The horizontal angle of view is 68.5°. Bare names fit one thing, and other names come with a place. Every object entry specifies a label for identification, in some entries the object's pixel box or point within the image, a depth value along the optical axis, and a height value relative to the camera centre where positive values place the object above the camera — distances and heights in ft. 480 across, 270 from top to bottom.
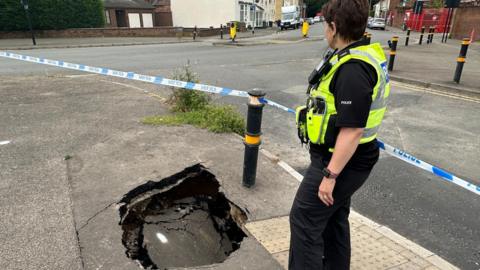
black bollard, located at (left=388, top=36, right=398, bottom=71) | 37.35 -4.11
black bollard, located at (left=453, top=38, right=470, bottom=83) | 29.94 -3.82
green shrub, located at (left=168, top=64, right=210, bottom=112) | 20.74 -4.88
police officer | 6.01 -1.94
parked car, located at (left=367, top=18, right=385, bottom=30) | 148.05 -4.33
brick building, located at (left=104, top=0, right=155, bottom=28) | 138.82 -0.51
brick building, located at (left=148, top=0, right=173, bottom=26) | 152.05 -0.49
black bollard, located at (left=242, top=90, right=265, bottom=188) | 11.78 -4.12
